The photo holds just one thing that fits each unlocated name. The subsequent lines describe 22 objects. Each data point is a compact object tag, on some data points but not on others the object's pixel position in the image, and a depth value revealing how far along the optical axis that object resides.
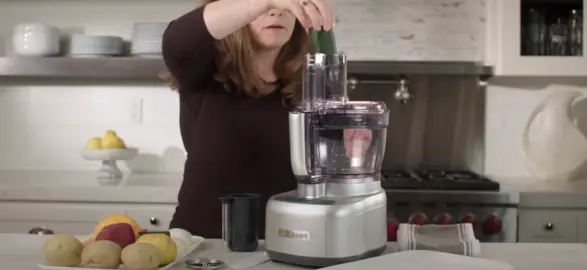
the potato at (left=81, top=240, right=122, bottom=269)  1.06
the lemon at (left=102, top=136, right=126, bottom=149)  2.61
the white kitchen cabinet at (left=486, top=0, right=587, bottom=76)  2.58
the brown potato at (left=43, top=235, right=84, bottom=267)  1.08
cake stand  2.58
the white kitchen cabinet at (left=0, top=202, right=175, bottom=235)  2.38
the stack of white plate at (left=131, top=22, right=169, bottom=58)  2.64
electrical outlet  2.87
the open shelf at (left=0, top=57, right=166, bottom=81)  2.55
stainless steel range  2.31
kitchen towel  1.20
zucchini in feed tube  1.23
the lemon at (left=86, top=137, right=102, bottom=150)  2.61
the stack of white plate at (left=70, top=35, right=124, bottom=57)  2.64
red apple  1.12
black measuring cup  1.22
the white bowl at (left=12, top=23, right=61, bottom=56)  2.64
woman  1.52
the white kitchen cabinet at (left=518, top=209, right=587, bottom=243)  2.32
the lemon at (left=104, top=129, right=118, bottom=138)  2.65
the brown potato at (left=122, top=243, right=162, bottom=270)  1.03
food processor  1.10
